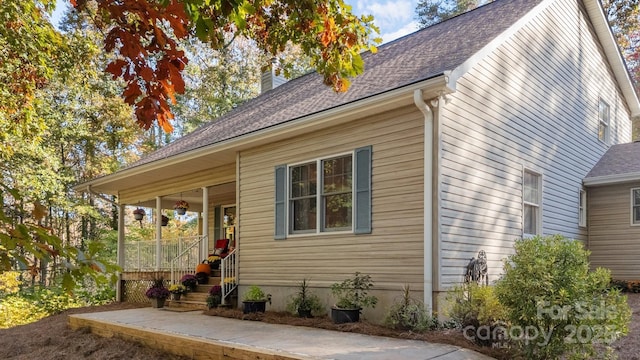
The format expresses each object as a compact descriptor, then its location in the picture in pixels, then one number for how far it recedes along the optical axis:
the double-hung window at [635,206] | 10.54
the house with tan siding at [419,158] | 6.90
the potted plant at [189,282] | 10.41
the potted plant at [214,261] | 10.98
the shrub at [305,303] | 7.84
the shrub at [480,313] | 5.62
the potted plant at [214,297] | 9.32
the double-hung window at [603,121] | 12.52
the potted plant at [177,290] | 10.24
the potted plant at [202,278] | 10.59
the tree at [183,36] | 2.49
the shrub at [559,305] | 4.65
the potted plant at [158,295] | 10.41
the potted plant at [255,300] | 8.47
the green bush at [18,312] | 12.10
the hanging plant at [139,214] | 13.49
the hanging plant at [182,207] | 12.76
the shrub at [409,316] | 6.30
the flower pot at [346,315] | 6.96
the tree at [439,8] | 25.95
